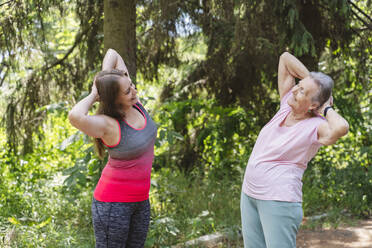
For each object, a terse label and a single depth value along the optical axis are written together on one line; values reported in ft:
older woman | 6.71
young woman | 6.59
